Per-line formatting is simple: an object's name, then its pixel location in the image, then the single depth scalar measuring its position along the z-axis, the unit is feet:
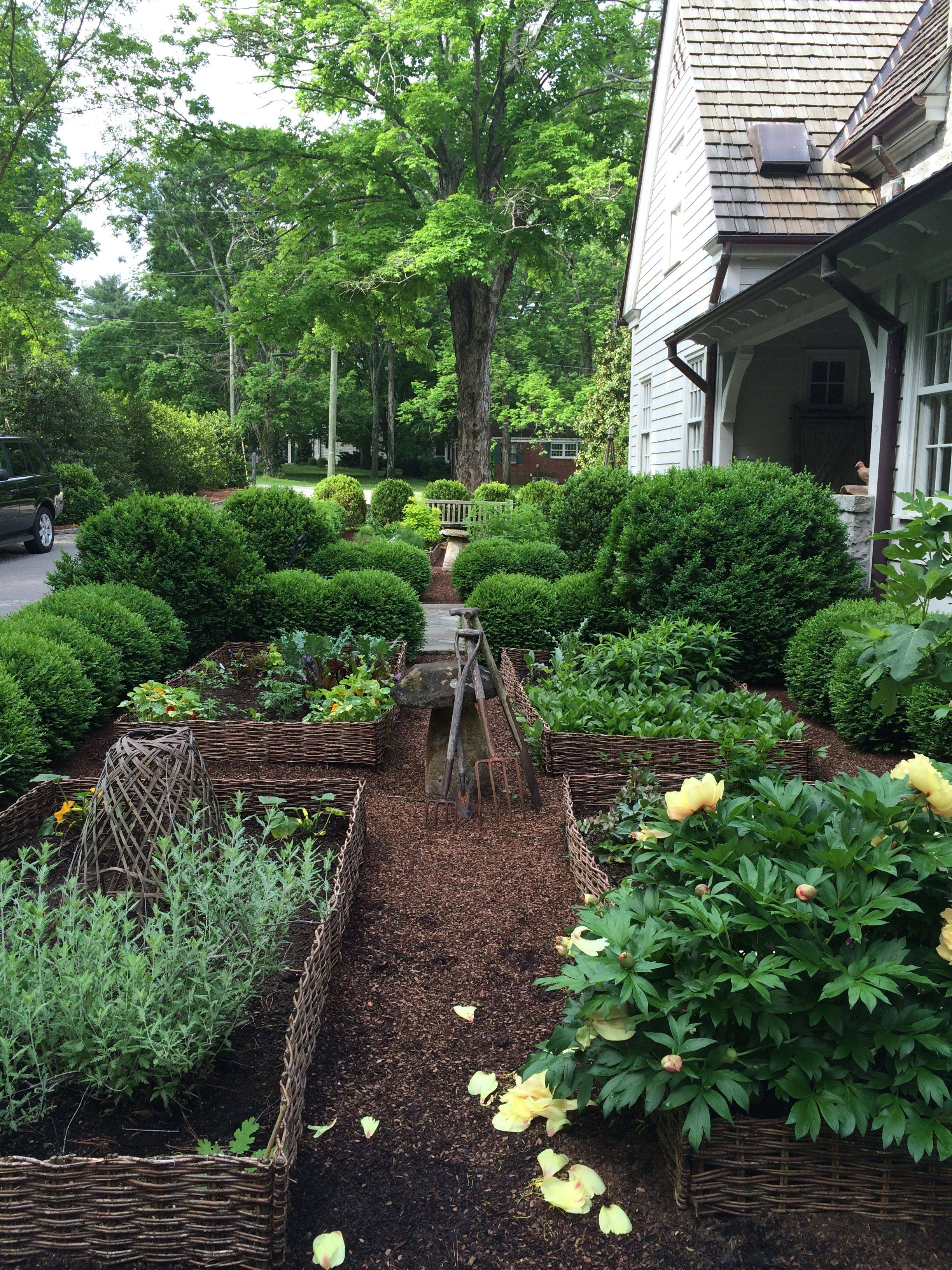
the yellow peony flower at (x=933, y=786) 6.70
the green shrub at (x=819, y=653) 19.75
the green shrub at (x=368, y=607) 25.73
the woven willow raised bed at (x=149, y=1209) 6.38
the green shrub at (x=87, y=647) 18.26
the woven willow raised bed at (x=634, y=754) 15.61
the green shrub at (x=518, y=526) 44.42
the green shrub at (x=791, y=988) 6.37
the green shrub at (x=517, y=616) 26.68
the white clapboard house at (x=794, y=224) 23.99
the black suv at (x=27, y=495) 49.32
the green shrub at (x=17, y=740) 14.88
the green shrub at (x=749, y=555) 22.70
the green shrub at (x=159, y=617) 21.65
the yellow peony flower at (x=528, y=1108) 7.48
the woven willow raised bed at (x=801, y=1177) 6.69
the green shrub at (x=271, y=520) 29.04
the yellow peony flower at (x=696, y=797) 7.39
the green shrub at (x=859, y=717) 17.70
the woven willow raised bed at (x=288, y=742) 17.44
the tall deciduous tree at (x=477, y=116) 60.39
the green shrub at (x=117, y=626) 19.85
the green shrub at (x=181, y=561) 23.52
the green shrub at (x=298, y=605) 25.79
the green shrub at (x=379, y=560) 30.25
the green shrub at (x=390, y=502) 67.41
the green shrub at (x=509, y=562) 35.19
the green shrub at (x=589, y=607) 26.32
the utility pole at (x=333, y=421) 95.66
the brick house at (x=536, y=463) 159.02
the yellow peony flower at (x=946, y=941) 6.15
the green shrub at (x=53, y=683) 16.37
